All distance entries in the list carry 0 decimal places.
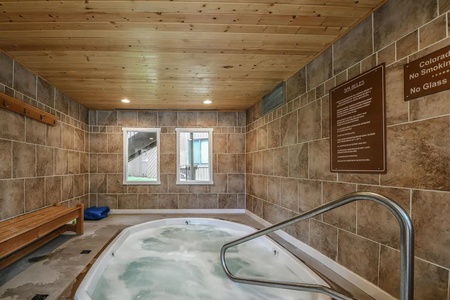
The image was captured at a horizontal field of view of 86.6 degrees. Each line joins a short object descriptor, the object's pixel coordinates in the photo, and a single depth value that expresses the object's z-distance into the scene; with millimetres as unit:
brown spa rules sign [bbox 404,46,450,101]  1467
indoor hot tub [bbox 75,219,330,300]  2443
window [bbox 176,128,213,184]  5758
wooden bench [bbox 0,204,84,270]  2332
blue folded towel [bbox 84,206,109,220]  4902
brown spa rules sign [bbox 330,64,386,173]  1949
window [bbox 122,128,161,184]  5660
